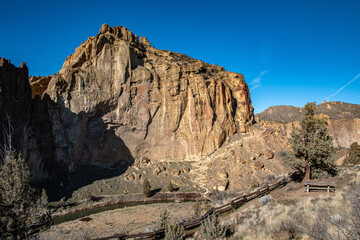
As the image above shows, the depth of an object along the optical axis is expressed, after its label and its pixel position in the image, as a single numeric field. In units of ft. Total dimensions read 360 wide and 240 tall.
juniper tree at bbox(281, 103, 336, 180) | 58.34
